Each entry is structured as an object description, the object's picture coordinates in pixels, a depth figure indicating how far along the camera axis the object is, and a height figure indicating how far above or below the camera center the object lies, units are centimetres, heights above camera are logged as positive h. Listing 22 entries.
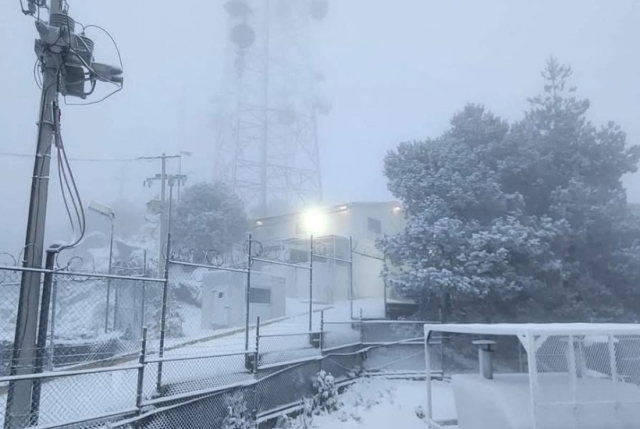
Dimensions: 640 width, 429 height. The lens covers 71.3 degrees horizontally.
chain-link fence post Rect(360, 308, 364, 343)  1222 -126
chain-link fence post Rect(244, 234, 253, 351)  777 +26
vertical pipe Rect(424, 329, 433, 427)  813 -178
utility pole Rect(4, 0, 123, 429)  480 +165
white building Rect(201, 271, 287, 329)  1350 -36
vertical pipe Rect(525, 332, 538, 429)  550 -108
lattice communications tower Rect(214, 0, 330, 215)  3759 +1979
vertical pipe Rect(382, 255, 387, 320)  1405 +15
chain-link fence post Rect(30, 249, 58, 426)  469 -48
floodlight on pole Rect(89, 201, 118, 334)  1109 +192
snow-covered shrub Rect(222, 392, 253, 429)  657 -190
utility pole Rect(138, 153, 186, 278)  1852 +357
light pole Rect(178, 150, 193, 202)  2129 +634
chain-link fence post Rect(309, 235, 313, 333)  1041 -67
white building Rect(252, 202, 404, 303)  1961 +209
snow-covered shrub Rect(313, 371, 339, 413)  902 -216
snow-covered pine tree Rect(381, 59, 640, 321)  1308 +212
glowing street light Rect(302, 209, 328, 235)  2305 +343
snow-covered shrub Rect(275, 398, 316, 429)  773 -235
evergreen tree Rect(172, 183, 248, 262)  2525 +389
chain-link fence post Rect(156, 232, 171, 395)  586 -43
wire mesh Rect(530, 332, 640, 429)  590 -154
